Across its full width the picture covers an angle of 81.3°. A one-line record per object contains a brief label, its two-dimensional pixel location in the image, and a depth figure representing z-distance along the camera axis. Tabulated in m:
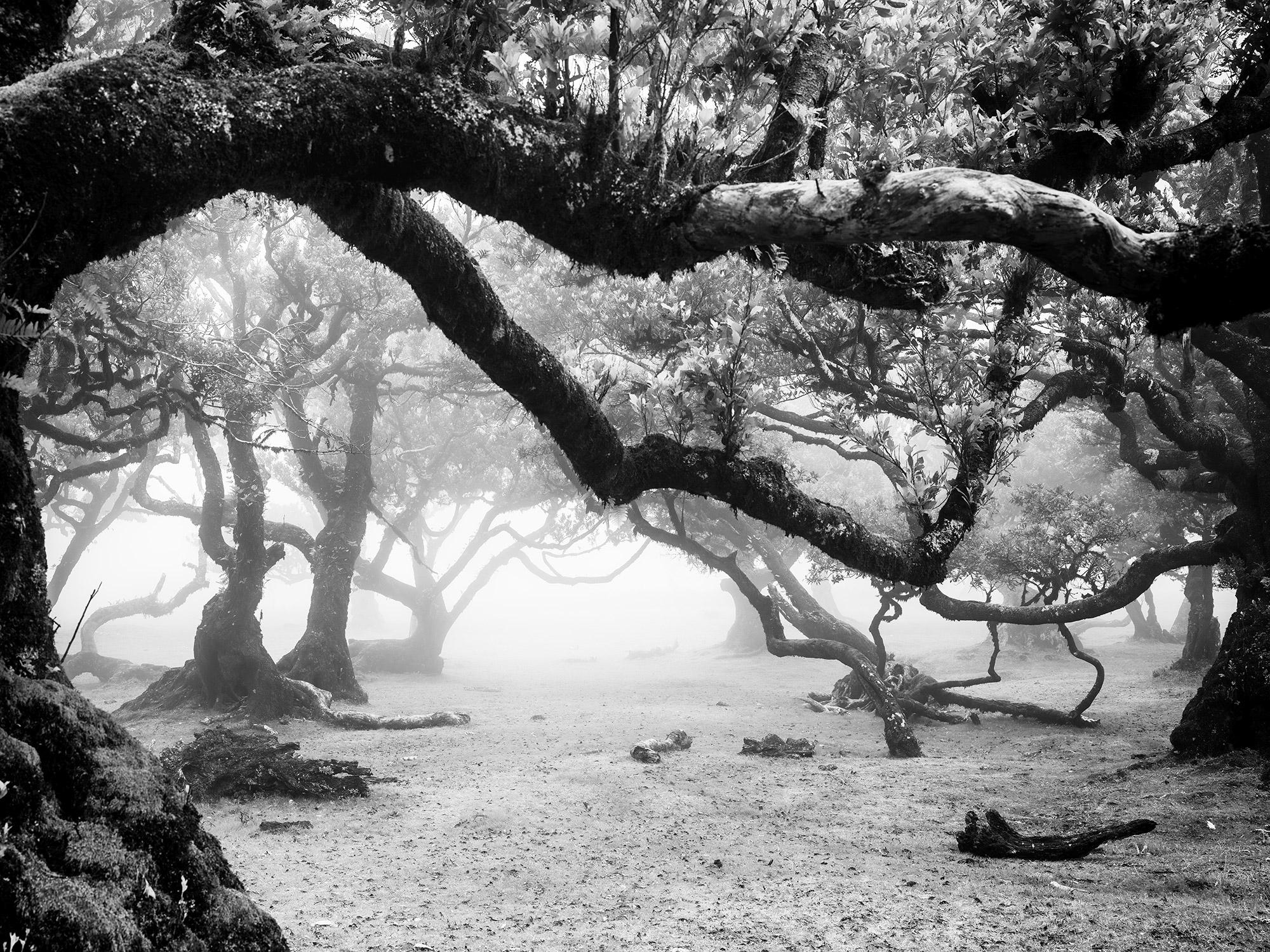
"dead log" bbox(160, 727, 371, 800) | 7.77
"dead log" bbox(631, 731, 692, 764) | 10.14
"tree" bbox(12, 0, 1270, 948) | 2.69
